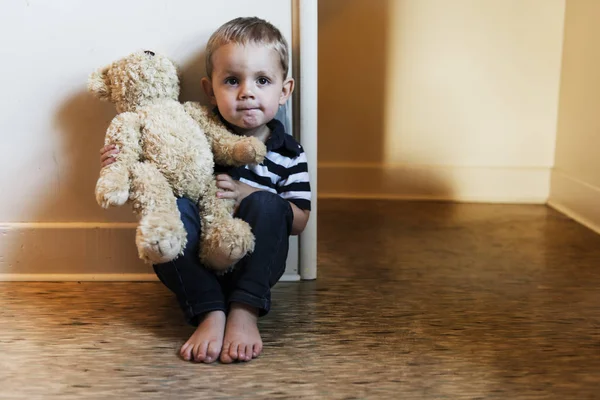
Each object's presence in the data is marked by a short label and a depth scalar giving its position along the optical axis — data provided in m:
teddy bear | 0.96
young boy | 1.00
